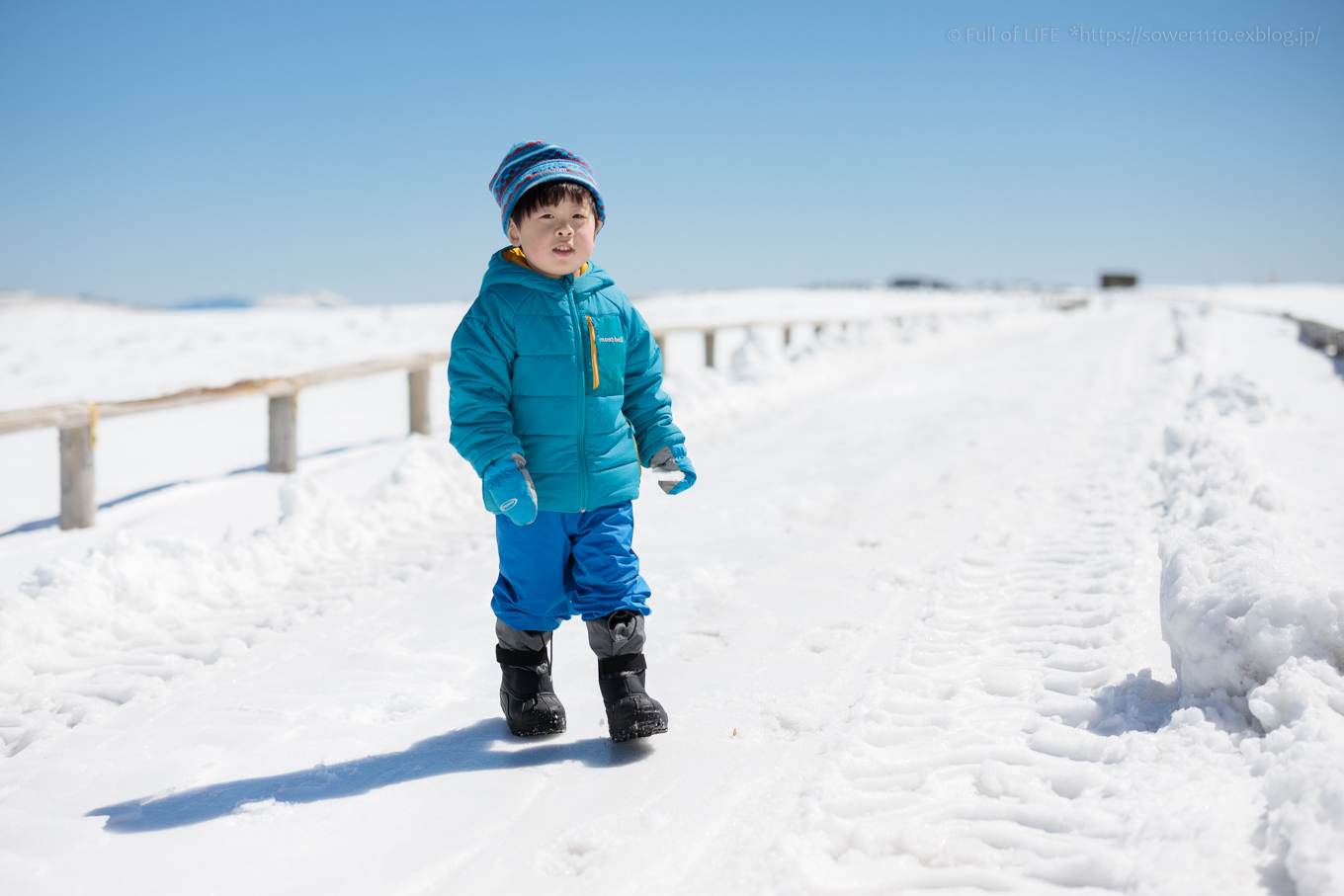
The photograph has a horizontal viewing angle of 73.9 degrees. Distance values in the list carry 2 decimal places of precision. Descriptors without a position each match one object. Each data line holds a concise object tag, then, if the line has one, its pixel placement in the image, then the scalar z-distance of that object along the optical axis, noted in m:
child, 2.60
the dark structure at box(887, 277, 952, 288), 100.27
